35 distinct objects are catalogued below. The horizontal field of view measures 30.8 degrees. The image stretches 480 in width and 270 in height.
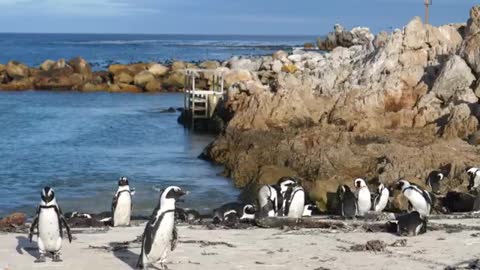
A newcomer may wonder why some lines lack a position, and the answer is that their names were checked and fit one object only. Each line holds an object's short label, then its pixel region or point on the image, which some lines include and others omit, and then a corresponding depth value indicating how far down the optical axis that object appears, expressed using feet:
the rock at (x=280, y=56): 200.73
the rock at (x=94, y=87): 209.15
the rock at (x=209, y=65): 209.60
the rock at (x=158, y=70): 217.36
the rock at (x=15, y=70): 222.28
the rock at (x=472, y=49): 95.04
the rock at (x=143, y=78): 206.80
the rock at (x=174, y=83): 207.31
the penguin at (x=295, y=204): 55.47
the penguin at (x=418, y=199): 55.42
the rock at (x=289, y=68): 174.54
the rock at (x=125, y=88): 206.80
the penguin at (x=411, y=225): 43.80
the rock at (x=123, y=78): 210.59
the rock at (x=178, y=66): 221.66
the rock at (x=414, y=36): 108.37
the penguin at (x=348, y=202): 57.26
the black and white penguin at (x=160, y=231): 35.37
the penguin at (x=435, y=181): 67.51
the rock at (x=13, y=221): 50.10
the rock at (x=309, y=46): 385.91
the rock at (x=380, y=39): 113.81
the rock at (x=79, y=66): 221.05
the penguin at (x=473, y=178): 65.05
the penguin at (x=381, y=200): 59.11
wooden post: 129.24
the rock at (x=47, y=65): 231.48
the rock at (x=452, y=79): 94.17
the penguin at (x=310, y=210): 57.57
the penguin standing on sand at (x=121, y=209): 52.08
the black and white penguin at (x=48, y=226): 36.88
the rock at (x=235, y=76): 156.97
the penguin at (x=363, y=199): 58.34
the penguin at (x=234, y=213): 54.30
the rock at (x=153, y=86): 204.54
